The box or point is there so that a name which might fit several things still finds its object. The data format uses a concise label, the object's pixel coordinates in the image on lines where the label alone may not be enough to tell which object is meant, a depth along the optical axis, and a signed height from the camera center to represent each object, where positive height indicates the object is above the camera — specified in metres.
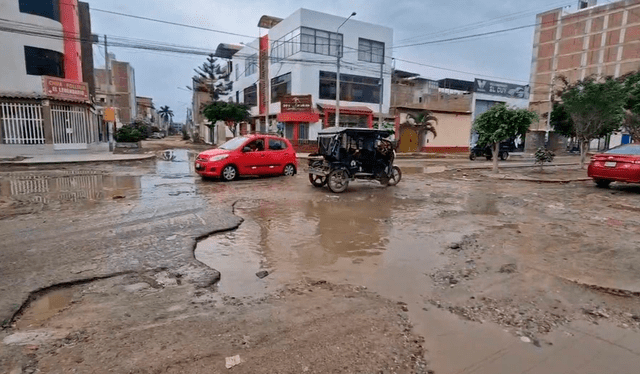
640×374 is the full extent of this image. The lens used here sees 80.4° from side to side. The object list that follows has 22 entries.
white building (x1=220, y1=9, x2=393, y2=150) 30.22 +5.47
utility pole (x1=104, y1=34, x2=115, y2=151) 25.47 +0.25
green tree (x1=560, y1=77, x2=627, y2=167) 17.88 +1.61
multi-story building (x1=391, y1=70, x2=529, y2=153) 34.19 +3.62
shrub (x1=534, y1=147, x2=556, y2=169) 19.27 -0.90
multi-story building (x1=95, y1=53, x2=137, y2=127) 63.34 +7.96
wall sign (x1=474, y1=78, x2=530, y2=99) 46.28 +6.24
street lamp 26.59 +1.99
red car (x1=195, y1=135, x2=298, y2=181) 12.98 -0.90
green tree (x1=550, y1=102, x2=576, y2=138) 28.91 +1.28
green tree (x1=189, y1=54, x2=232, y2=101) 66.94 +10.15
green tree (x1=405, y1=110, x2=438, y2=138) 33.78 +1.43
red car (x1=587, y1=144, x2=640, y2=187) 11.35 -0.80
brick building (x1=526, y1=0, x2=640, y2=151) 51.91 +13.91
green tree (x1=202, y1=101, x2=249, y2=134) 35.53 +1.99
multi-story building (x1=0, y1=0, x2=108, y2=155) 20.58 +2.68
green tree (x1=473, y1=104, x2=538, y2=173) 17.61 +0.69
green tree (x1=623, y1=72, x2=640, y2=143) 19.38 +1.81
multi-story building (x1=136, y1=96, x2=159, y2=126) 83.47 +5.37
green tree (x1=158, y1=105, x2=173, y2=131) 115.38 +5.77
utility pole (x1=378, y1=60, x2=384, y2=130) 29.03 +3.45
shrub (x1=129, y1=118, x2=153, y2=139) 46.44 +0.62
